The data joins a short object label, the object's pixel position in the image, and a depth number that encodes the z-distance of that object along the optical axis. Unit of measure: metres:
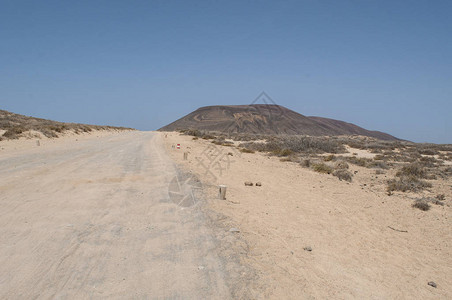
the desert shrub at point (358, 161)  17.73
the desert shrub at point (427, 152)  27.67
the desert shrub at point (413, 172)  13.77
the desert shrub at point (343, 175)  12.90
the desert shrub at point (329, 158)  19.31
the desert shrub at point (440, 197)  9.68
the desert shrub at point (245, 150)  24.20
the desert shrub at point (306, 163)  16.38
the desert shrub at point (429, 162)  18.84
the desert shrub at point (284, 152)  21.80
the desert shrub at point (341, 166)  15.65
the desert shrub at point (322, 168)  14.51
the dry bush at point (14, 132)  20.59
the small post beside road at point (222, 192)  7.82
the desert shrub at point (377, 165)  16.50
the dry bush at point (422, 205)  8.64
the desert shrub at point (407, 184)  11.01
